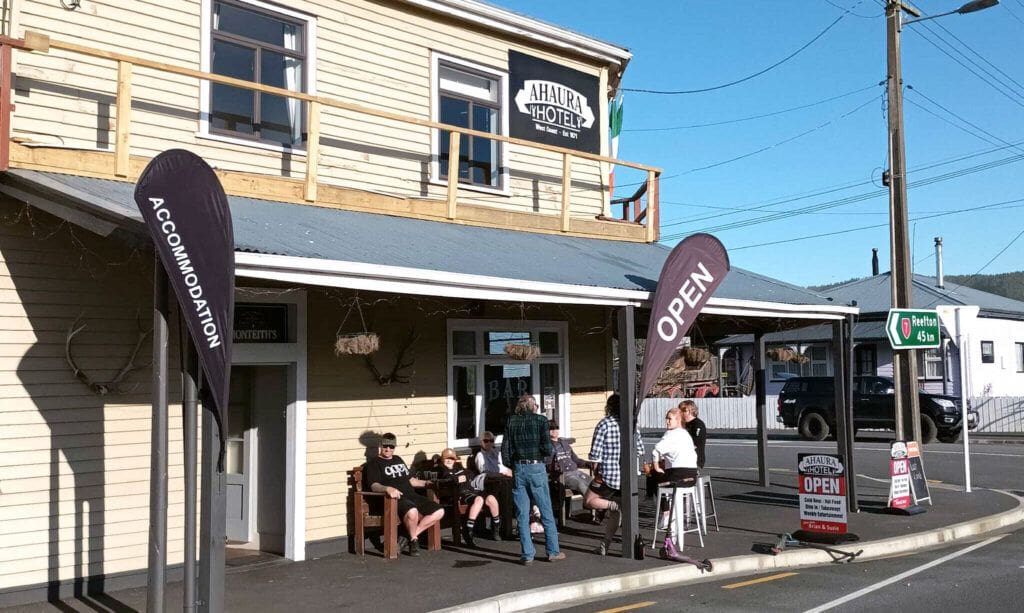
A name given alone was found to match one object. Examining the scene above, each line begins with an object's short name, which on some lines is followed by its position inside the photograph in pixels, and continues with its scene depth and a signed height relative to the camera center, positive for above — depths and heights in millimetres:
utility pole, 16859 +2317
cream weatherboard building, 8711 +1307
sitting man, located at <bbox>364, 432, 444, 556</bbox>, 10633 -1131
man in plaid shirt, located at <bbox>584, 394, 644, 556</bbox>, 10729 -941
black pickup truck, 26828 -768
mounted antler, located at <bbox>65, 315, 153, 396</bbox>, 8922 +114
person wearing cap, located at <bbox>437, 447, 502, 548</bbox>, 11297 -1263
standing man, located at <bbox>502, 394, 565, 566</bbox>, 9836 -763
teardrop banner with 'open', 10523 +900
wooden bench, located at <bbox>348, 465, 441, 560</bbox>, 10516 -1472
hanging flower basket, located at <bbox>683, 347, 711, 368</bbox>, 12953 +340
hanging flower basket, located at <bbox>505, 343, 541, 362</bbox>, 10953 +353
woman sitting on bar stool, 10664 -795
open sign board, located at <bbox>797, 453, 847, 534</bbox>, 11110 -1263
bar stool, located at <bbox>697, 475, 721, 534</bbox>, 11561 -1282
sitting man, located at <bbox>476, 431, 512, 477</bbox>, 11891 -916
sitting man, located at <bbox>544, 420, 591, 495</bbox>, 12430 -1061
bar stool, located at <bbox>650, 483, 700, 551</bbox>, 10570 -1332
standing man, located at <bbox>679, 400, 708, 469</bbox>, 13791 -685
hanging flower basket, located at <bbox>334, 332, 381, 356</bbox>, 9594 +389
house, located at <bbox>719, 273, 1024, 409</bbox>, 34375 +1318
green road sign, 15023 +798
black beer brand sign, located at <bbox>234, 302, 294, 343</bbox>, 10219 +647
